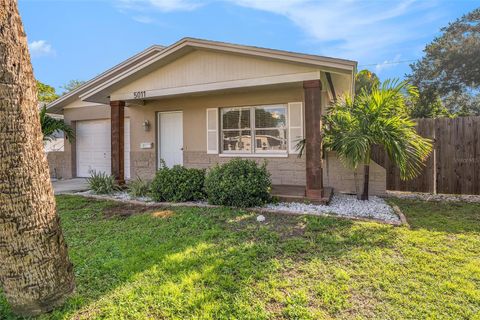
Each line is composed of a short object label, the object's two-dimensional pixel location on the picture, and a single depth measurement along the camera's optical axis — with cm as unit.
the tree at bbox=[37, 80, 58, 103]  2414
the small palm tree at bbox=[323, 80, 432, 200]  555
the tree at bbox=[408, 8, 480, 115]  1712
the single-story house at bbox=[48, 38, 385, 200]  588
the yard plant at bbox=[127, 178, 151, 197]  700
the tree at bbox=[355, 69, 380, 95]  1802
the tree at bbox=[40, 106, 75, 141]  1014
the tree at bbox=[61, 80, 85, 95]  3000
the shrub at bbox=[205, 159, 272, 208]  554
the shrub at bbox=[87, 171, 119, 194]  745
